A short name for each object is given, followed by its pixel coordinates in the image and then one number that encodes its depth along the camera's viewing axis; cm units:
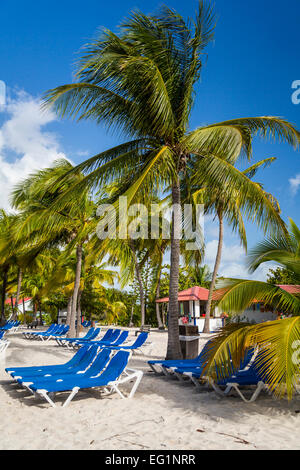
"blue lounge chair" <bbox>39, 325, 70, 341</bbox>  1625
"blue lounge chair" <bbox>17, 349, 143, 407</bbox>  521
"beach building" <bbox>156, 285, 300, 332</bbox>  2429
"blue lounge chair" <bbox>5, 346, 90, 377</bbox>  646
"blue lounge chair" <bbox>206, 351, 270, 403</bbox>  551
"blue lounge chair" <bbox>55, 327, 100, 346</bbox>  1331
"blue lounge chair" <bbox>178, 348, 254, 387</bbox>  624
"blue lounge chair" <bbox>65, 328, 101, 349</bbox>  1271
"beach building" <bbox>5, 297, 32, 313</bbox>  4685
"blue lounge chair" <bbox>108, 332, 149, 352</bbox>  1079
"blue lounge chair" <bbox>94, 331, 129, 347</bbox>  1152
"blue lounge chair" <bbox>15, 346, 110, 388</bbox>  567
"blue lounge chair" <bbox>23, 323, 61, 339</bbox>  1717
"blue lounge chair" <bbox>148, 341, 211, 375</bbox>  701
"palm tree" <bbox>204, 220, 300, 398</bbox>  420
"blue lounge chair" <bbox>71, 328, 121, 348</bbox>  1214
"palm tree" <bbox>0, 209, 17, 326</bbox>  1900
